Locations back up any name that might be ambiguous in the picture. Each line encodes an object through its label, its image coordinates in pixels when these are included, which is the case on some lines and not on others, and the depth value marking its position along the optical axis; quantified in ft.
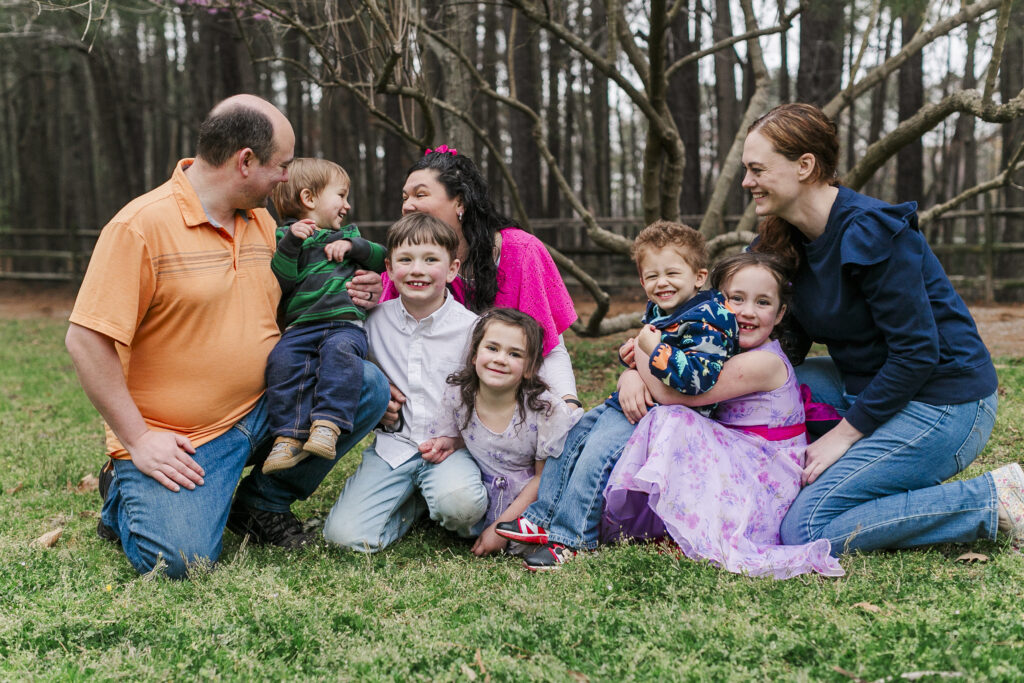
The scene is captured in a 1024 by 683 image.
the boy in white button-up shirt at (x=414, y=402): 11.08
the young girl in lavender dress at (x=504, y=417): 10.81
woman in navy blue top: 9.57
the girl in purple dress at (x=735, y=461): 9.48
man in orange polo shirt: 9.76
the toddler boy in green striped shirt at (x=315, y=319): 10.69
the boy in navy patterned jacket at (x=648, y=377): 9.83
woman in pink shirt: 11.98
